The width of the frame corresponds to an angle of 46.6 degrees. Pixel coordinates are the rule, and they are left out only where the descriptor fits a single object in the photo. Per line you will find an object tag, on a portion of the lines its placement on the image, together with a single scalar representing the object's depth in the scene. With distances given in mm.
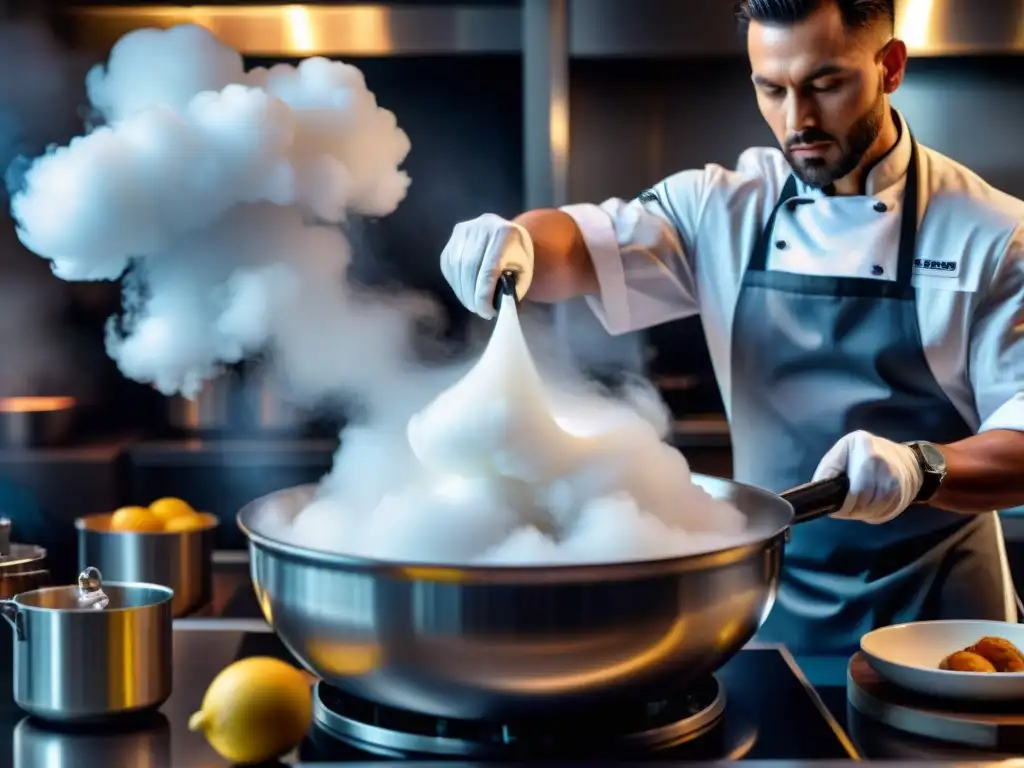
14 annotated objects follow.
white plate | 1188
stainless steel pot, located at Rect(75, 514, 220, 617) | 1806
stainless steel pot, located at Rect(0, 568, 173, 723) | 1165
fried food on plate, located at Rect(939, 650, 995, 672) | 1256
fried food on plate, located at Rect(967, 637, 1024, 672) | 1273
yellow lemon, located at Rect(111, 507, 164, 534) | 1880
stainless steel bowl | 1014
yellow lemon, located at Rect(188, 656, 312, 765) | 1068
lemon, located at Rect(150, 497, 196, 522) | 1926
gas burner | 1104
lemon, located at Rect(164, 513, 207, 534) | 1829
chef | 1800
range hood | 3064
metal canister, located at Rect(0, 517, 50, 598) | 1475
